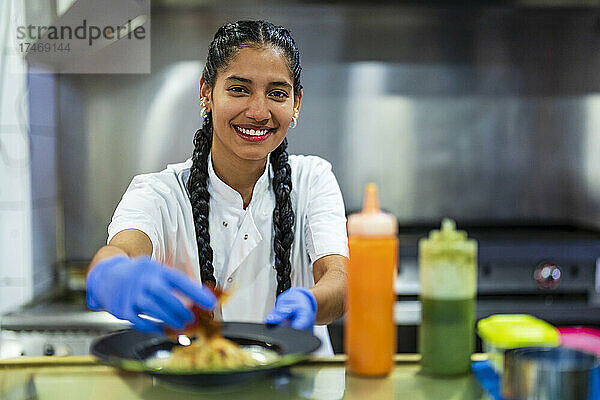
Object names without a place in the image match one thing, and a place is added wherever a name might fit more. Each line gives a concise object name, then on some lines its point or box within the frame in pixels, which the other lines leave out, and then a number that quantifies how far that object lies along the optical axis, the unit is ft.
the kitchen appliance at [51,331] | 6.72
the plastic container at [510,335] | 2.77
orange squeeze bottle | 2.70
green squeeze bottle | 2.73
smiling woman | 4.41
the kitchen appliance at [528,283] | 7.35
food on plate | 2.58
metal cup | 2.40
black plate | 2.46
